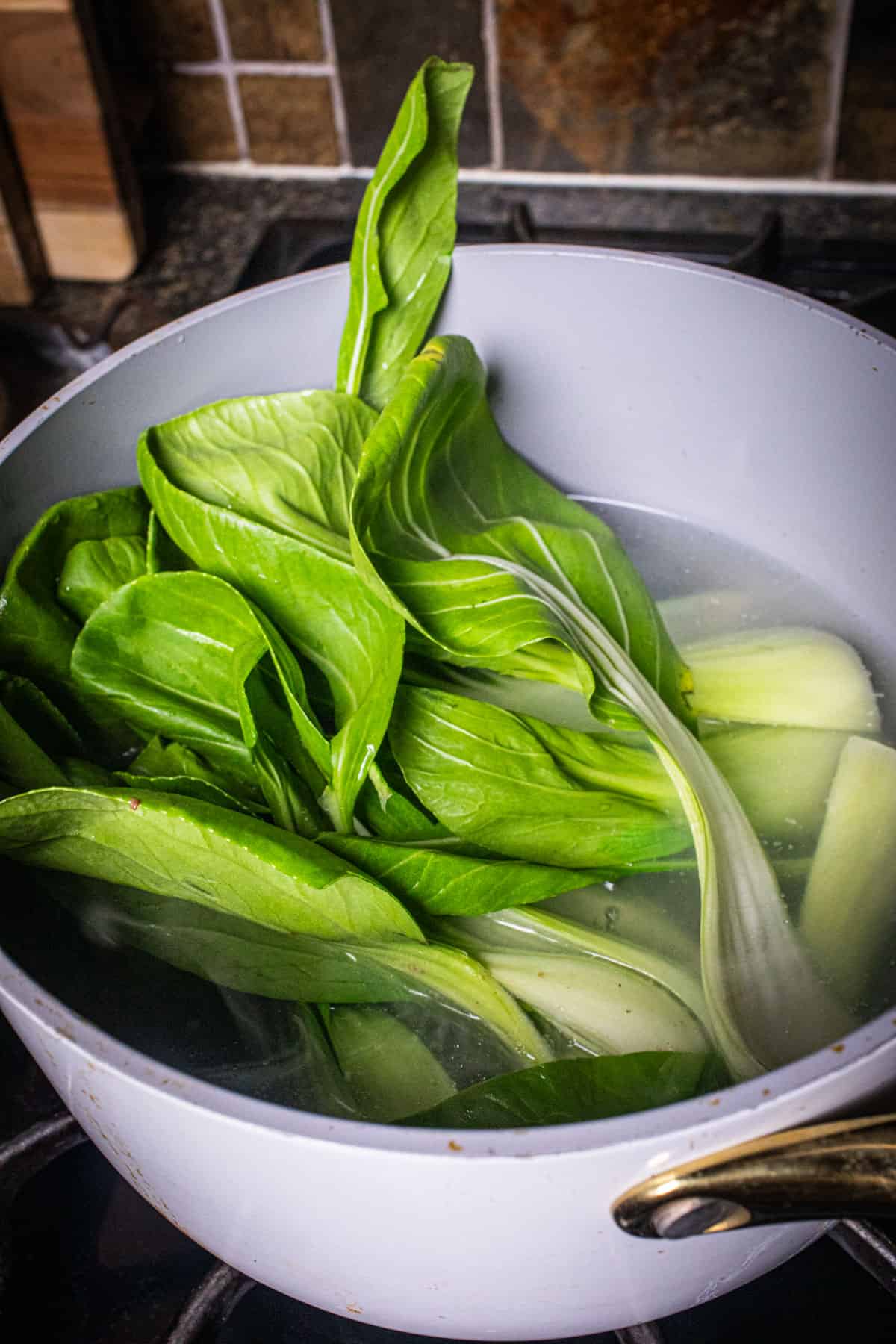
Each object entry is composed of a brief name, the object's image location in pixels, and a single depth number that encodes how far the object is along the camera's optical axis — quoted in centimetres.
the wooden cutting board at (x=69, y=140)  89
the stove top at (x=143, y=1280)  50
